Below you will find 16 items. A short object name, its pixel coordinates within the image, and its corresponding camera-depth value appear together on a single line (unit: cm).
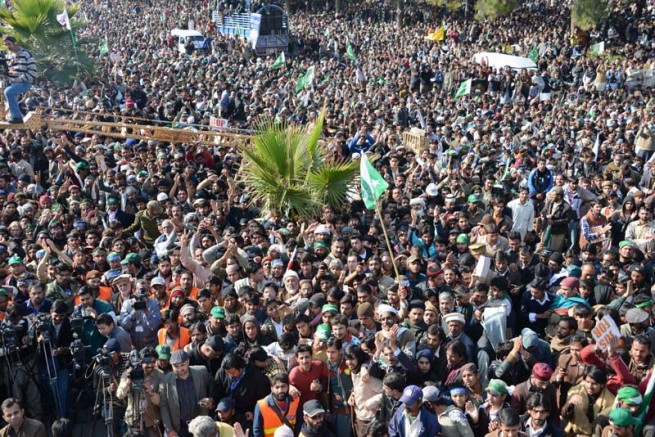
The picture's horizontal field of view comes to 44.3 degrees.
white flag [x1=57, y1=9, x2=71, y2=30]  2189
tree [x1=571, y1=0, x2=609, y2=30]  2959
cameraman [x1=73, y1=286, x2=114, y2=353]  685
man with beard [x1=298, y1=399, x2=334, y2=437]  527
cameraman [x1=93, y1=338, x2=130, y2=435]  594
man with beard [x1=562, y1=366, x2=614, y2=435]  545
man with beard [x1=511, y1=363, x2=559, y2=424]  543
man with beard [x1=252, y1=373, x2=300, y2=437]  555
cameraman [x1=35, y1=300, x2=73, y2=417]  654
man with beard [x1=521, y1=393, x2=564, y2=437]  504
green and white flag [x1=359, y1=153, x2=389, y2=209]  904
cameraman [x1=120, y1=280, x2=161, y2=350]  718
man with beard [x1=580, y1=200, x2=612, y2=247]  969
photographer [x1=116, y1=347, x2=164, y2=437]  573
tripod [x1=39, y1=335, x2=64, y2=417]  649
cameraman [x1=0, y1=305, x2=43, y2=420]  651
